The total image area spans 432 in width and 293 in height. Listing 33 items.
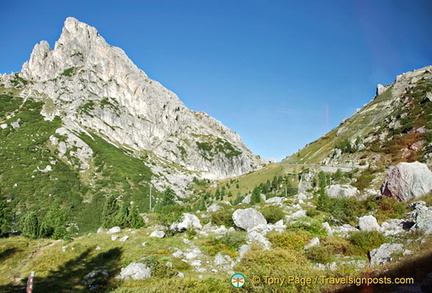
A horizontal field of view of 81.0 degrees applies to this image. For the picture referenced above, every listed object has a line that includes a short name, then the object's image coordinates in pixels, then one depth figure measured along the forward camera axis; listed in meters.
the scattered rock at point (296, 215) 31.65
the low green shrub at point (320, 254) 16.09
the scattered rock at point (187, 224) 35.39
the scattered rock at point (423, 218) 15.55
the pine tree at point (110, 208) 62.55
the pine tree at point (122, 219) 46.44
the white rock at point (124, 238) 27.18
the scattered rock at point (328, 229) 22.91
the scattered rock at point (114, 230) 33.56
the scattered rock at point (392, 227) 19.21
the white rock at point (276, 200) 55.09
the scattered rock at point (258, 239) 21.53
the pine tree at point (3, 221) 47.56
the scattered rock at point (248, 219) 31.38
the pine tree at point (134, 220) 43.65
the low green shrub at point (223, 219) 37.25
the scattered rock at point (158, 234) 29.80
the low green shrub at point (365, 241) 17.45
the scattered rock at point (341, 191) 42.03
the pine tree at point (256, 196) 73.19
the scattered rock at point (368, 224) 21.46
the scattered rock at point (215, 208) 62.56
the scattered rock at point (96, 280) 16.11
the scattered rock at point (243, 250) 19.67
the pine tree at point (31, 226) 45.16
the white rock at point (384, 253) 13.38
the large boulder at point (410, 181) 28.14
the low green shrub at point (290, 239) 19.80
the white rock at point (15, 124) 123.78
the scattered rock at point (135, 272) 16.97
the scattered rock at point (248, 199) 82.00
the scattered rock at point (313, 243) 19.19
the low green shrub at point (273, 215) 34.62
